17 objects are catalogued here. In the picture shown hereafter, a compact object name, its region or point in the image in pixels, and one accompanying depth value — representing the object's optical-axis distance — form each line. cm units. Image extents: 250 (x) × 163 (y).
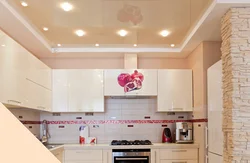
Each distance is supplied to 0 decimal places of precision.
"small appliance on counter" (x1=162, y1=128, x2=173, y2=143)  377
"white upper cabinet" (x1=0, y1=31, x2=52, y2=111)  222
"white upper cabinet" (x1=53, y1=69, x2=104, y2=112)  370
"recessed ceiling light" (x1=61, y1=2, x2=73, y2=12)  240
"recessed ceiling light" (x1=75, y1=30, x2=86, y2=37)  311
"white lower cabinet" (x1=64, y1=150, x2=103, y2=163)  345
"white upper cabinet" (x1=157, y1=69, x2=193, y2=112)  370
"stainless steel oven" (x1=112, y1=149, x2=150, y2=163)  343
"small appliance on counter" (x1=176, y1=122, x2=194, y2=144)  359
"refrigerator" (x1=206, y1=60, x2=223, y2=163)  254
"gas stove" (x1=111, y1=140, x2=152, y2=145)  355
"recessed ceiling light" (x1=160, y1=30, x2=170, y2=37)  312
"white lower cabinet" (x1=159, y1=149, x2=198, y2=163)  345
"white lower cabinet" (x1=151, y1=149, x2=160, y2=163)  345
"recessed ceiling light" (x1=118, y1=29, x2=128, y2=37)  309
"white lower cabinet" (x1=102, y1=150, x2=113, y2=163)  344
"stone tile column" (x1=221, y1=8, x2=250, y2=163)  213
